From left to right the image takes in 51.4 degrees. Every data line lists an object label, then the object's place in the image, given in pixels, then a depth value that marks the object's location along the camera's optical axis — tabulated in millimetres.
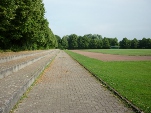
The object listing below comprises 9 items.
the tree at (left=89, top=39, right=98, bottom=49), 126353
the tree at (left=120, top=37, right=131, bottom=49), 130236
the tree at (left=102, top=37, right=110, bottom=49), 127249
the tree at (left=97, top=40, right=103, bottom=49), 127249
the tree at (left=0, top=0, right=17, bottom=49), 14923
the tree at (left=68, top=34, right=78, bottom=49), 128742
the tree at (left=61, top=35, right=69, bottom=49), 129260
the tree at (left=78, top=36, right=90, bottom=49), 128006
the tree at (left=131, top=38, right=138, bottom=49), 127249
